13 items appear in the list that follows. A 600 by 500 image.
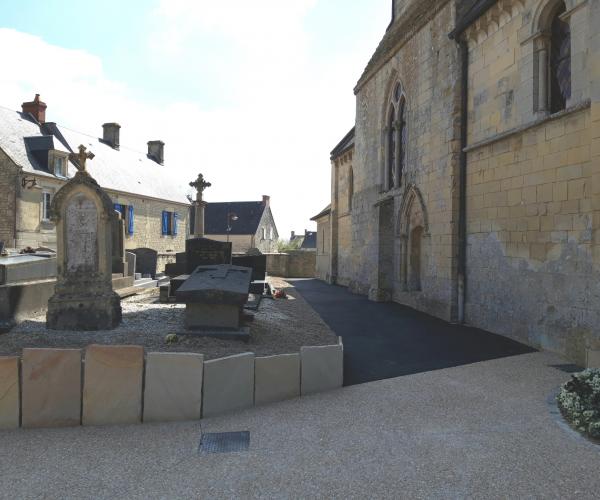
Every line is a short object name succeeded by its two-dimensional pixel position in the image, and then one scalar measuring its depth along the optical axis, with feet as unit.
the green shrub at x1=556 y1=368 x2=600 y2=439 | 13.16
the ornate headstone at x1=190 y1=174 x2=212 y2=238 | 64.34
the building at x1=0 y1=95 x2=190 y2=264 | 62.23
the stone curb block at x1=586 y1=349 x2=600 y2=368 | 19.77
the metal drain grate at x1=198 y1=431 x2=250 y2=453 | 12.56
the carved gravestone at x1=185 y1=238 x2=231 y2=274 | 42.04
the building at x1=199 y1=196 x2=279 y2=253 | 158.40
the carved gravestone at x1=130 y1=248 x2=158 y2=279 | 64.58
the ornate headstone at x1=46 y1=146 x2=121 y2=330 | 25.61
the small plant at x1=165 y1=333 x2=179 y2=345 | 22.04
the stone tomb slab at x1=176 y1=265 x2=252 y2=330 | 23.93
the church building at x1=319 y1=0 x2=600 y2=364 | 22.43
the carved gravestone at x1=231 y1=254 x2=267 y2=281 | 49.55
